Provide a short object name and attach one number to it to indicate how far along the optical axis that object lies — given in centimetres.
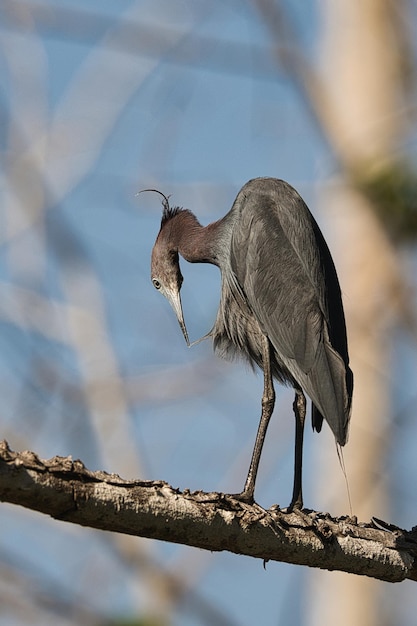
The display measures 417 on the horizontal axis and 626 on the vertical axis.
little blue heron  928
